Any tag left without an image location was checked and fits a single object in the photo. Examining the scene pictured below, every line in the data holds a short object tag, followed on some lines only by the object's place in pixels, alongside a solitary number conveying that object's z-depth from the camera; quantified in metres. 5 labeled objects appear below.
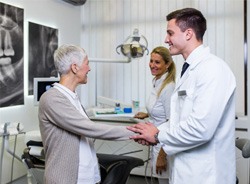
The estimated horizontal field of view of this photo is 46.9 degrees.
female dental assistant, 2.02
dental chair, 2.11
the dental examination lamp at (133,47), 2.71
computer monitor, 2.68
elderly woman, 1.44
